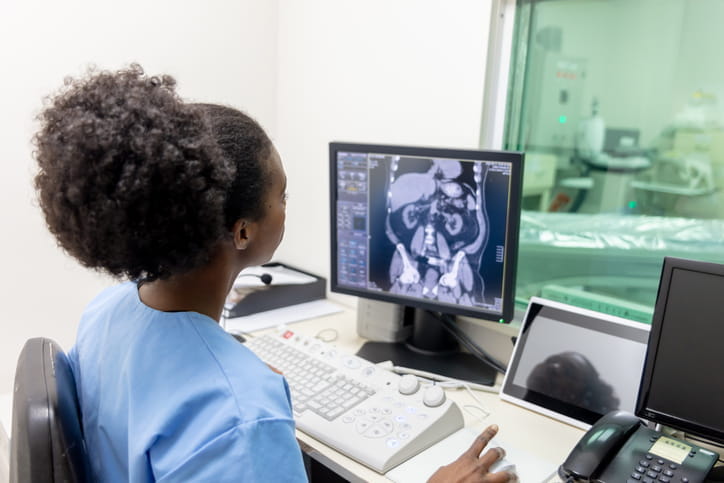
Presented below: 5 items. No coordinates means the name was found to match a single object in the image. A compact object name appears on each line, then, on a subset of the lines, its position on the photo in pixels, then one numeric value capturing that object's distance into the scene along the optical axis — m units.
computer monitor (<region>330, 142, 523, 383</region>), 1.32
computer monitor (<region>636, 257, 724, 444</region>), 0.94
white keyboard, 1.03
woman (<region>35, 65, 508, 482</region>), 0.62
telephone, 0.89
